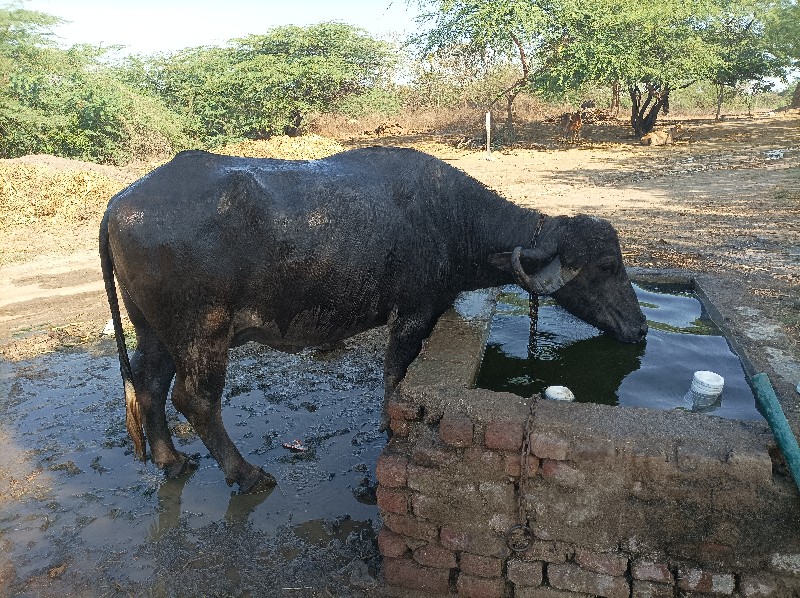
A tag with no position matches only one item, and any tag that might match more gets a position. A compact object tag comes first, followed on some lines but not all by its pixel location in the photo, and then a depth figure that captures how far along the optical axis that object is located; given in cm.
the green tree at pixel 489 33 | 1927
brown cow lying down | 1934
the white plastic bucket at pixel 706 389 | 323
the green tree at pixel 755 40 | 2103
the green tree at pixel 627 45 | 1864
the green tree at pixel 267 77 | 1839
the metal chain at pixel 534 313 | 417
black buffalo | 321
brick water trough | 238
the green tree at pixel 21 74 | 1471
